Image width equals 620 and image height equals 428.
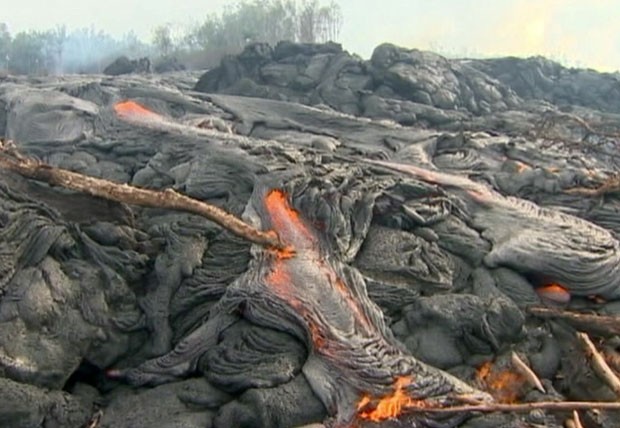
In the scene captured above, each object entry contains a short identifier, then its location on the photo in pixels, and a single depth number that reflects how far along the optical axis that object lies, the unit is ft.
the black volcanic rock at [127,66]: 87.86
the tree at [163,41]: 158.10
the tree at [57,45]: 138.33
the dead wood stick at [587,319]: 19.01
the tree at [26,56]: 133.69
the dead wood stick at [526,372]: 17.90
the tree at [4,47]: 136.87
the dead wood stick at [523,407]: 14.60
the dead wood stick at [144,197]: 21.24
